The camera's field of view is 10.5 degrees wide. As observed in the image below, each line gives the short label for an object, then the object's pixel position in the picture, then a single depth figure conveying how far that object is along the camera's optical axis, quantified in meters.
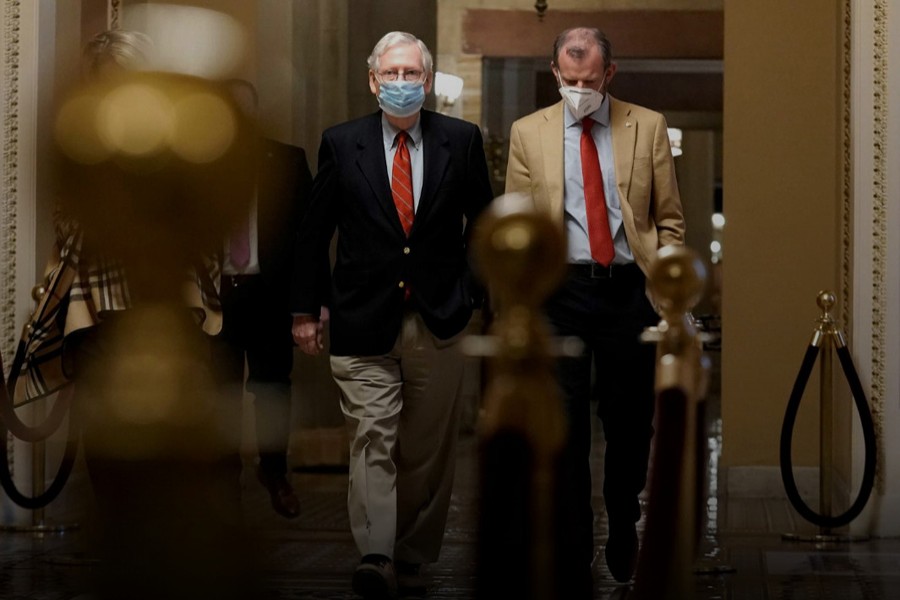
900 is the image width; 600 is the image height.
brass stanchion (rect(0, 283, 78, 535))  16.34
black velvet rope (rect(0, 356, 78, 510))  15.94
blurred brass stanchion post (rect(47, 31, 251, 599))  4.48
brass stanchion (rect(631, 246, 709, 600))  7.07
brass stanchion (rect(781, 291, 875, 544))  16.53
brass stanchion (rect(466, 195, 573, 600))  5.52
